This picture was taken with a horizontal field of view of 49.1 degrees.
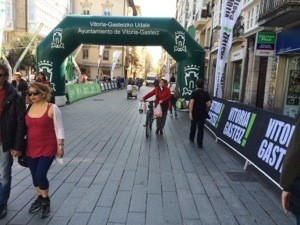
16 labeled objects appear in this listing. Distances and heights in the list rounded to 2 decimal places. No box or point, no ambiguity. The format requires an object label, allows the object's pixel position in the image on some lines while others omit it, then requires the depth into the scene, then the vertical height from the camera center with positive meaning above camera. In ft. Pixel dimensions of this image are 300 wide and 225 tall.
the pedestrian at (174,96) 49.03 -4.05
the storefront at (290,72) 43.85 +0.41
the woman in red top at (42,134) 12.73 -2.75
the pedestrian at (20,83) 28.26 -1.86
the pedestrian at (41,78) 27.01 -1.29
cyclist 32.48 -2.89
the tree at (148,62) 430.90 +7.15
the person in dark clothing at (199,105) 27.86 -2.92
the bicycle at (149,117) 31.47 -4.76
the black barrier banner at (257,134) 17.15 -3.90
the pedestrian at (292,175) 7.38 -2.27
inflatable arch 46.93 +4.03
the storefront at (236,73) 67.82 -0.17
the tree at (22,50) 131.38 +4.40
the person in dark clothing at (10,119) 12.70 -2.22
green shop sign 47.96 +4.36
